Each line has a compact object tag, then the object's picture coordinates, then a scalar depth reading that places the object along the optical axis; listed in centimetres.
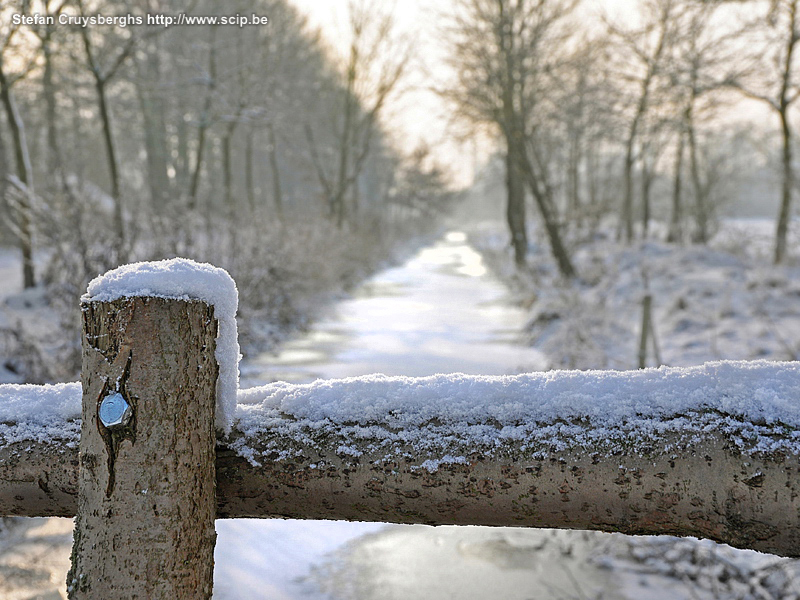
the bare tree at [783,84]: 1157
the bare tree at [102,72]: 807
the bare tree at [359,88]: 1761
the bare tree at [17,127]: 816
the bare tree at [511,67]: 1030
